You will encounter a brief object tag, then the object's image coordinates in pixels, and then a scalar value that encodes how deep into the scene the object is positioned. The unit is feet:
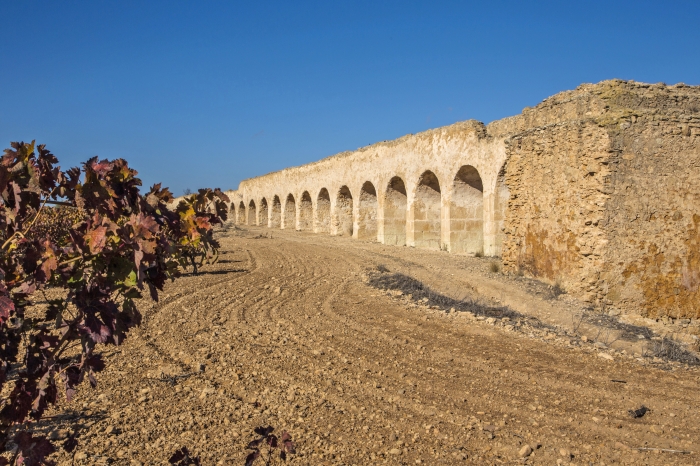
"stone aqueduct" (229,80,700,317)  25.88
